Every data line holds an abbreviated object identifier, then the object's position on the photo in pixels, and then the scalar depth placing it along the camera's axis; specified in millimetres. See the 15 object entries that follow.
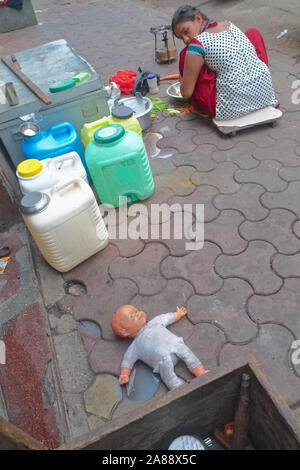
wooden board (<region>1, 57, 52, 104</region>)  2717
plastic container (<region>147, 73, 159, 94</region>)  4117
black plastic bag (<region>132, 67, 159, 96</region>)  4047
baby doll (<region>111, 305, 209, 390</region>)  1796
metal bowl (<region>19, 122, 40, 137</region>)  2545
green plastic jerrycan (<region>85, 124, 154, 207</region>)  2508
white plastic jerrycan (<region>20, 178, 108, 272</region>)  2094
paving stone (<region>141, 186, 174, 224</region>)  2746
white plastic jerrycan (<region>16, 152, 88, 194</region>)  2281
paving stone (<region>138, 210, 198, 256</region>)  2484
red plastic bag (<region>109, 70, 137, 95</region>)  4219
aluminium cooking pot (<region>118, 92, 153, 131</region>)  3515
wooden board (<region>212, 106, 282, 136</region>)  3295
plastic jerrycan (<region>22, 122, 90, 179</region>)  2613
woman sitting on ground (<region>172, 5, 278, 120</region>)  3072
